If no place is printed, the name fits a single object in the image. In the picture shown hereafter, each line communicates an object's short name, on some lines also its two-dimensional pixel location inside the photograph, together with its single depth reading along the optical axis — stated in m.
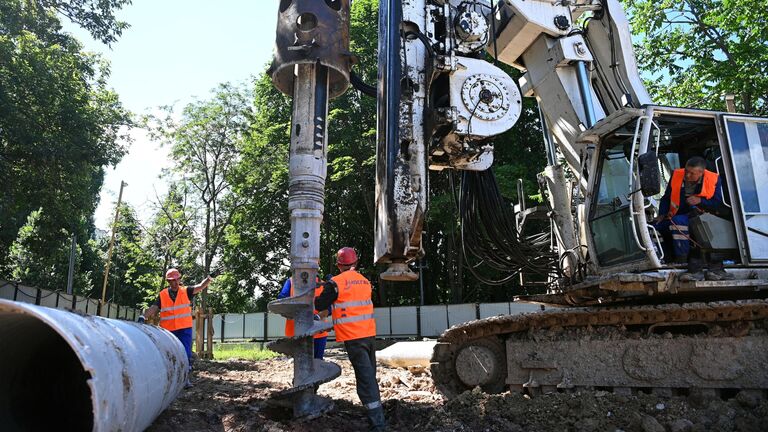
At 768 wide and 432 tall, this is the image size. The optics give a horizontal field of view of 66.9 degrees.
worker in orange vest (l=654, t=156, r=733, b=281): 5.53
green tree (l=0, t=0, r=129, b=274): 13.52
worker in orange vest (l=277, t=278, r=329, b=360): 6.97
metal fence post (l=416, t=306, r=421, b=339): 21.38
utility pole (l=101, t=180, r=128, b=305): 16.50
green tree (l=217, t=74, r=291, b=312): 24.52
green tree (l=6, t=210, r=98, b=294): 15.96
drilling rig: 5.51
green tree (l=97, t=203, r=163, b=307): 29.56
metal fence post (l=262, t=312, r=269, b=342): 24.06
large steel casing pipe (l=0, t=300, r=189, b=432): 2.87
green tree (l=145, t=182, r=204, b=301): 25.91
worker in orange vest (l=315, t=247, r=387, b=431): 5.25
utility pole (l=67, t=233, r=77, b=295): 27.66
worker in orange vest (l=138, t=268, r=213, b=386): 7.62
